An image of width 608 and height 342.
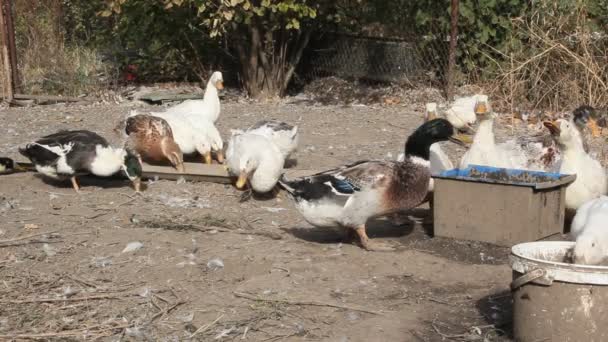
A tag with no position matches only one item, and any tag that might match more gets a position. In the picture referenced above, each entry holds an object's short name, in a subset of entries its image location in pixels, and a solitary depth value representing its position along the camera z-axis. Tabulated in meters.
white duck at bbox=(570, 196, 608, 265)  3.97
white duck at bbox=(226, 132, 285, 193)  7.07
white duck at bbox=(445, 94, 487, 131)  9.80
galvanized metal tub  3.66
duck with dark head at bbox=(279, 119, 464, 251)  5.58
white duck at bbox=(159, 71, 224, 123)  9.09
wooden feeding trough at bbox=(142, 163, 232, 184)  7.70
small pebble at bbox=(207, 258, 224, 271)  5.31
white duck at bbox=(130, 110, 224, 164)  8.24
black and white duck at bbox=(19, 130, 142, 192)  7.36
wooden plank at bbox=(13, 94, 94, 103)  13.25
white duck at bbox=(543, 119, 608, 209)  6.04
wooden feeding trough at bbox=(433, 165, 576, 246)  5.59
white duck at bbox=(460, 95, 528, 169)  6.46
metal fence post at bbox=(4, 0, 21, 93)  13.04
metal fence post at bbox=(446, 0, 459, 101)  11.61
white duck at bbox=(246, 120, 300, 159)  7.84
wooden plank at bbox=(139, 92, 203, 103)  13.41
